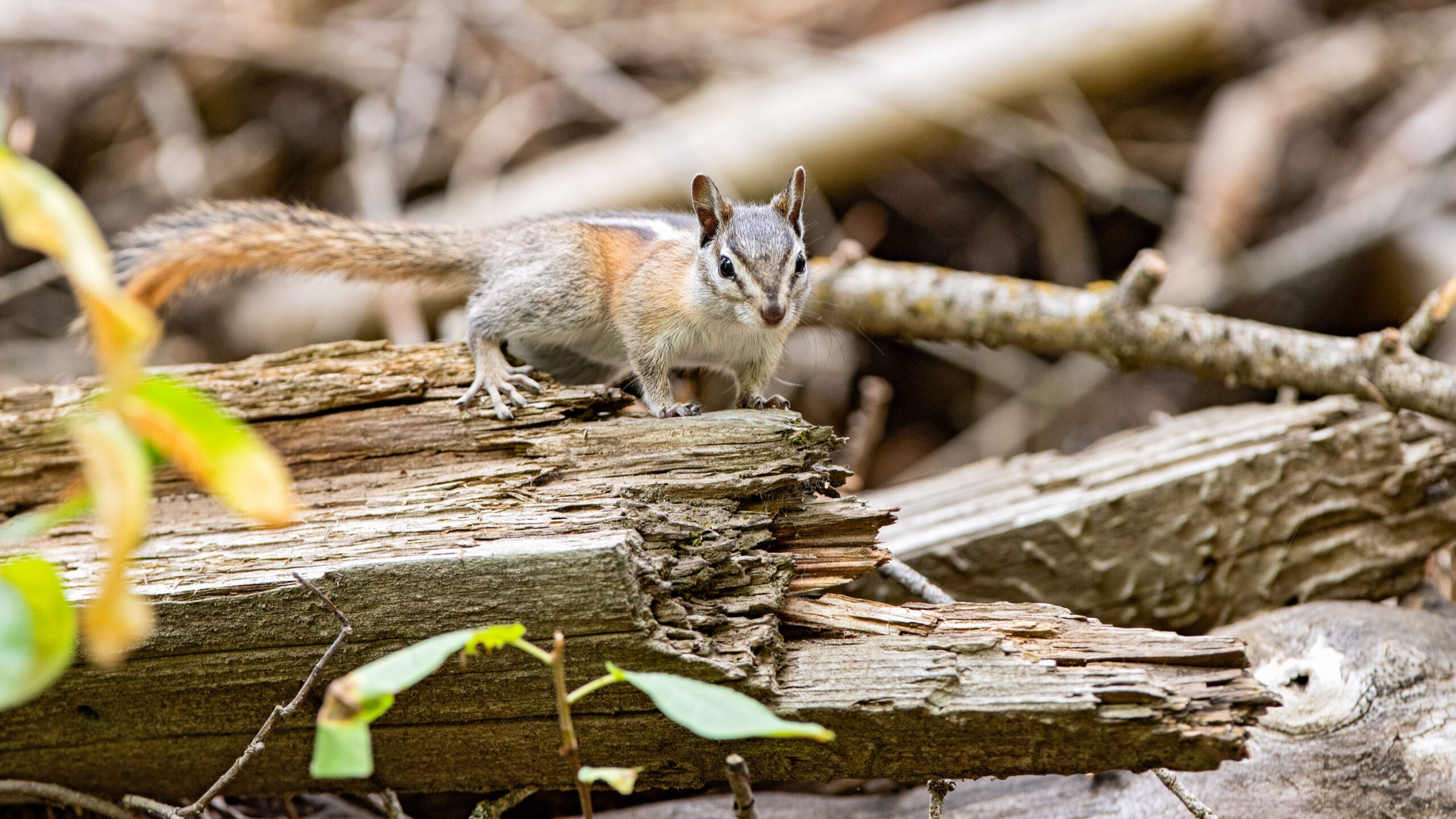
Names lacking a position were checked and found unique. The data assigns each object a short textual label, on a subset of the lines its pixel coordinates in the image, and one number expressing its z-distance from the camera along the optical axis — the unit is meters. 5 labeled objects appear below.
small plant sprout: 2.68
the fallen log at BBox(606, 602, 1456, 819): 5.02
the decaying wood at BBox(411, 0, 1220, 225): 12.52
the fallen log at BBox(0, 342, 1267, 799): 4.27
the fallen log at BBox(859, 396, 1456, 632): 6.75
